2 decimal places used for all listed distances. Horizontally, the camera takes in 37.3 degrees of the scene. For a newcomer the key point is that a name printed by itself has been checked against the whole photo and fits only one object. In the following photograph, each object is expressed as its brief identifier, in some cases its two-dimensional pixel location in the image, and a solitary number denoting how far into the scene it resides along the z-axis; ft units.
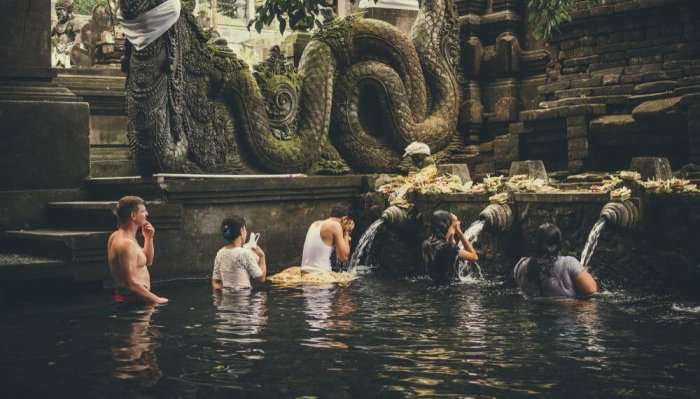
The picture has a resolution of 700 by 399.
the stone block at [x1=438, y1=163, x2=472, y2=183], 46.31
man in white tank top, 39.29
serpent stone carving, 42.22
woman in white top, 34.30
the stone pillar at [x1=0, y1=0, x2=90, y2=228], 40.42
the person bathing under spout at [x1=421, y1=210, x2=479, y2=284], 36.91
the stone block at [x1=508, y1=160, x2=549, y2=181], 42.78
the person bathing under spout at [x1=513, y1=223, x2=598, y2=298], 30.71
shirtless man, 29.60
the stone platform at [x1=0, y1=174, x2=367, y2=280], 36.22
